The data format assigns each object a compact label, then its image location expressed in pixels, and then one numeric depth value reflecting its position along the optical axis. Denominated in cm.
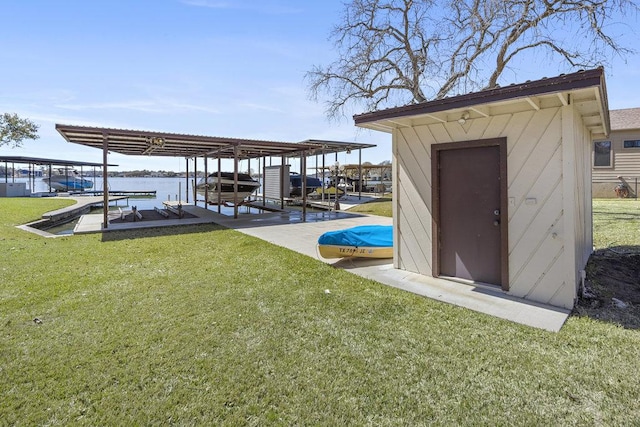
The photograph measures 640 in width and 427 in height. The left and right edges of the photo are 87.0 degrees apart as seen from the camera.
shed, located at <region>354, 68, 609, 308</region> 365
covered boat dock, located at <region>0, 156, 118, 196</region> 2233
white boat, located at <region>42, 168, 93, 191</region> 3278
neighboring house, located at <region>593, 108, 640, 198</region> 1655
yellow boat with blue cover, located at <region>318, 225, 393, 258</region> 551
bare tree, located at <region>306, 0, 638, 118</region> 1293
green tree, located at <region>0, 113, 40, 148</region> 2733
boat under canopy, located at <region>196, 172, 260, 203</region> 1382
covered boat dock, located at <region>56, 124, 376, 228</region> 952
